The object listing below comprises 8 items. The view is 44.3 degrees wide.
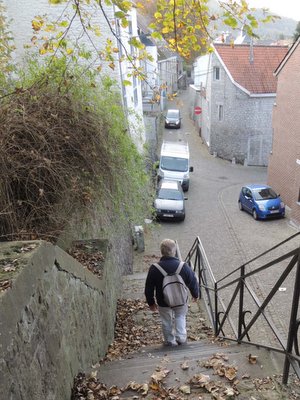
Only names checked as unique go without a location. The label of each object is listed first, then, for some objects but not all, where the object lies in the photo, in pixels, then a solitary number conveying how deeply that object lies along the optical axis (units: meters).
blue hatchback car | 16.42
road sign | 31.99
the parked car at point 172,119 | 35.17
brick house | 16.39
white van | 20.17
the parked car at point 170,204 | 16.14
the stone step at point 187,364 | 3.54
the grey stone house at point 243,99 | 24.56
